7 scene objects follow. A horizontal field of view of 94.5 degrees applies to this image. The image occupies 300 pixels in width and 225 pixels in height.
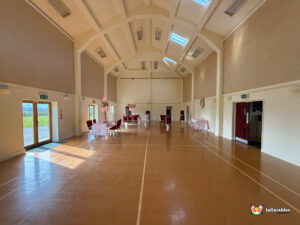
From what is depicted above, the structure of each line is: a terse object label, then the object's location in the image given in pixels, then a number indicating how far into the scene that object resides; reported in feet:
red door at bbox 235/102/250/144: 18.93
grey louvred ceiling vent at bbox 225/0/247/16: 16.60
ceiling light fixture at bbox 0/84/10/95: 12.23
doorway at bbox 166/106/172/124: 56.46
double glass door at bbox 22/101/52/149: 15.92
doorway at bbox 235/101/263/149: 18.90
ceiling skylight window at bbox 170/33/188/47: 30.27
